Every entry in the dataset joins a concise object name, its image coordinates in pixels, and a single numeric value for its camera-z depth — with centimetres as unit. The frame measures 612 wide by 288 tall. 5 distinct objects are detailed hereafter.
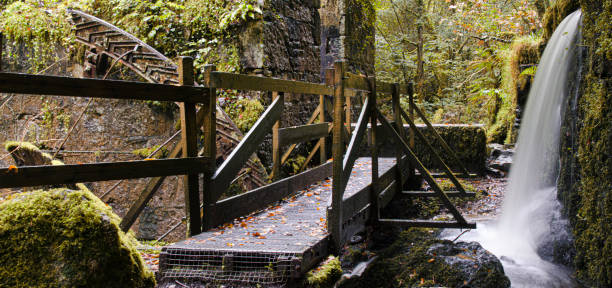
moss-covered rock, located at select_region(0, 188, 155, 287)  233
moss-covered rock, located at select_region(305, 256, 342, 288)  311
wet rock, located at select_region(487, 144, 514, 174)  962
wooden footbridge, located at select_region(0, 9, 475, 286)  289
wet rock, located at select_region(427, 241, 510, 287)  394
